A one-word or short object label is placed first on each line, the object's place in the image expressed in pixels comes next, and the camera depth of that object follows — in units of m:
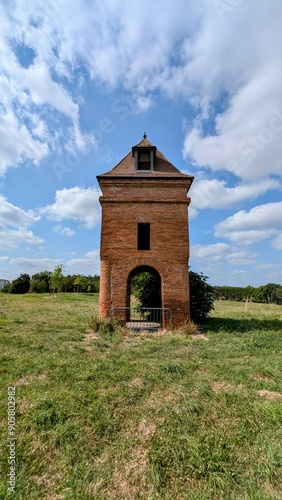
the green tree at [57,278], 39.51
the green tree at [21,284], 54.94
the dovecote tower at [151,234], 11.42
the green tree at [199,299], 14.11
